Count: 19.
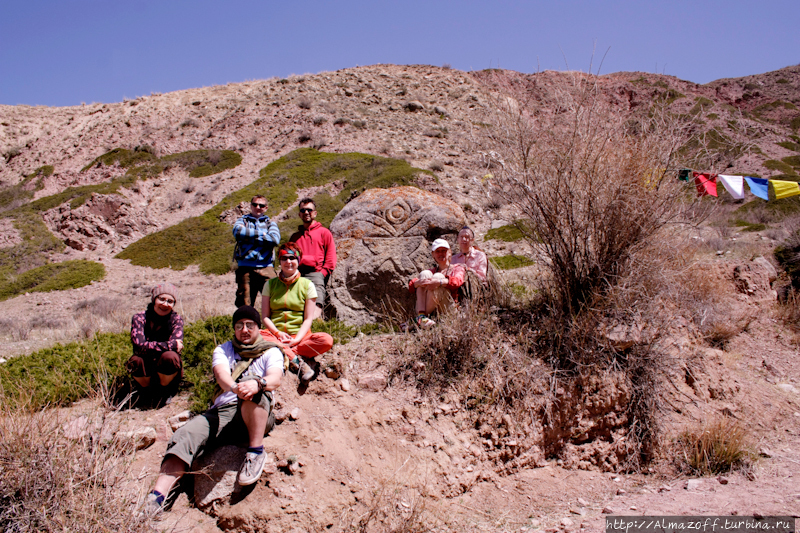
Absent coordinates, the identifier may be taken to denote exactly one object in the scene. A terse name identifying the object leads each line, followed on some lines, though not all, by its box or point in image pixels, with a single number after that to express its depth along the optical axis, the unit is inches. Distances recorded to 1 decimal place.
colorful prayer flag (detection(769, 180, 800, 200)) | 313.5
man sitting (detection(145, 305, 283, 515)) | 116.5
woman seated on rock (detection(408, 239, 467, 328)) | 173.8
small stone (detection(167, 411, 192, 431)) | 143.9
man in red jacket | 199.5
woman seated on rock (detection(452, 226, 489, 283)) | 187.8
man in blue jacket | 201.3
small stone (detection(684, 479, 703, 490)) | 133.7
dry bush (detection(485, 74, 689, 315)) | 167.0
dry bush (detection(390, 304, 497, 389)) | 157.8
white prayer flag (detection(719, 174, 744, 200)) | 268.0
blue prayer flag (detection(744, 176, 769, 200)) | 281.9
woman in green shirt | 151.7
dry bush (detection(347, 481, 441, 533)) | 115.6
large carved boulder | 218.1
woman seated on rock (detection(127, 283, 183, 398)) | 150.1
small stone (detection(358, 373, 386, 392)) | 156.7
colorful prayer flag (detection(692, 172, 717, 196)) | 175.5
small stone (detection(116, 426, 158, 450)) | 121.8
